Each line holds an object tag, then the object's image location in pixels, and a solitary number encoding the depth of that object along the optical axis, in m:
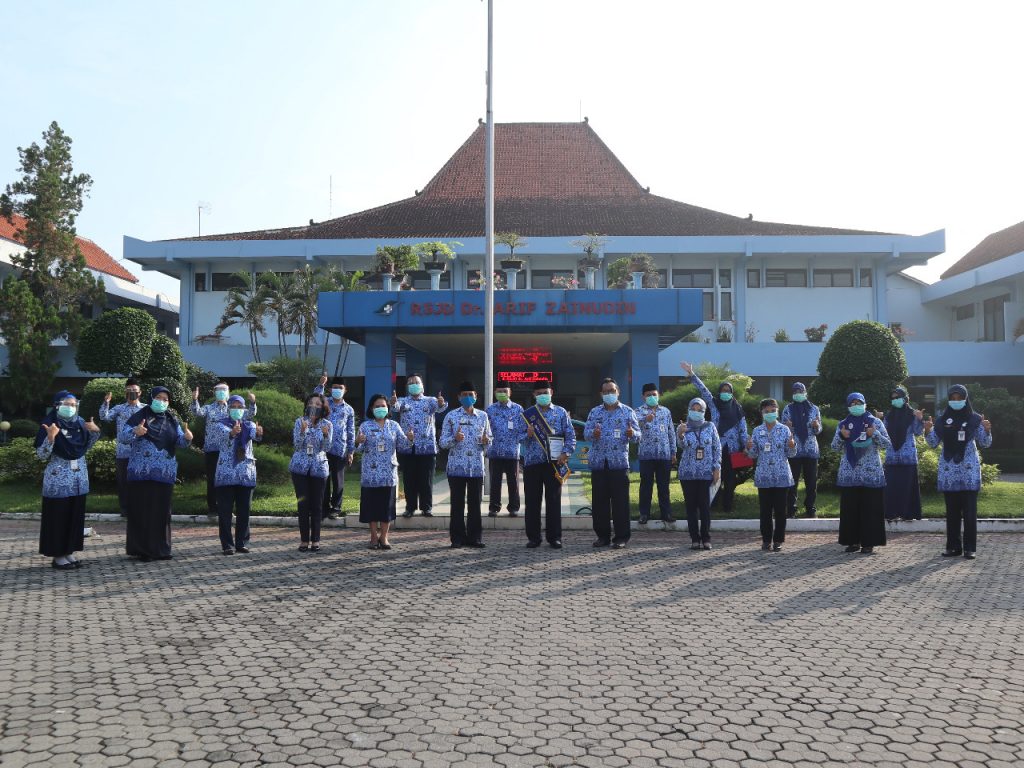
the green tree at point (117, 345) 22.62
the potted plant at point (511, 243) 20.30
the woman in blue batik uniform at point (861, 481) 9.80
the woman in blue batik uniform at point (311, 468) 9.89
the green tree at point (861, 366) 18.95
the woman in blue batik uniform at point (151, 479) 9.20
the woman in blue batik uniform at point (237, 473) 9.72
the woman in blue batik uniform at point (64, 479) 8.72
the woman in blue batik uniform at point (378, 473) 9.85
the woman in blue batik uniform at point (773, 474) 10.09
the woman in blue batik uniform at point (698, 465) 10.21
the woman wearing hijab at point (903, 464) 11.62
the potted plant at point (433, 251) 19.98
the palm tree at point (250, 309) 29.05
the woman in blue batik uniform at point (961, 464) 9.61
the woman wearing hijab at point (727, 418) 12.07
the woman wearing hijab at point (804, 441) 12.05
